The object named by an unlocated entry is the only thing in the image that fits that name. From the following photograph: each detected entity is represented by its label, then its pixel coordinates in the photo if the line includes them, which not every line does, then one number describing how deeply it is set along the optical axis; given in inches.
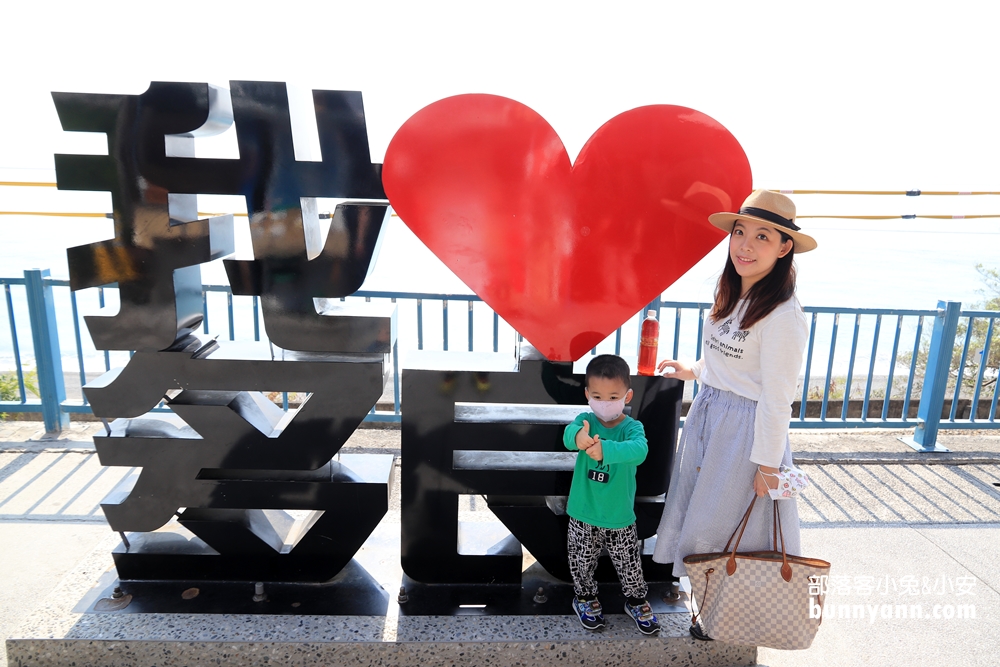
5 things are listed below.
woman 86.8
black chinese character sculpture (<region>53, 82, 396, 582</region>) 94.7
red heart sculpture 93.9
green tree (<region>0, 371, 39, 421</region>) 222.5
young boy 94.8
